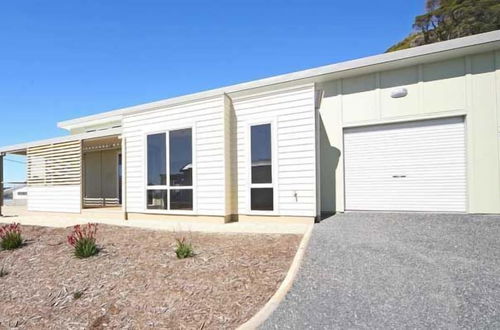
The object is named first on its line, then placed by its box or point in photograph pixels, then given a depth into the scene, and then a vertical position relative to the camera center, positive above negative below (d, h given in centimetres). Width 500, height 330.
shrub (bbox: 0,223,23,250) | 676 -149
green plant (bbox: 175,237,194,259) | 507 -133
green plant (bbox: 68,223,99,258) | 569 -138
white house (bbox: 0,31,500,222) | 754 +75
